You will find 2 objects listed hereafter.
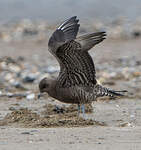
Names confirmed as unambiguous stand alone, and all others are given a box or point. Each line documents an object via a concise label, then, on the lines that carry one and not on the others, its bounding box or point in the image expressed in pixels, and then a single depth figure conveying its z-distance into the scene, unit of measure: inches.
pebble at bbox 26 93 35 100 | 755.0
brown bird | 625.3
